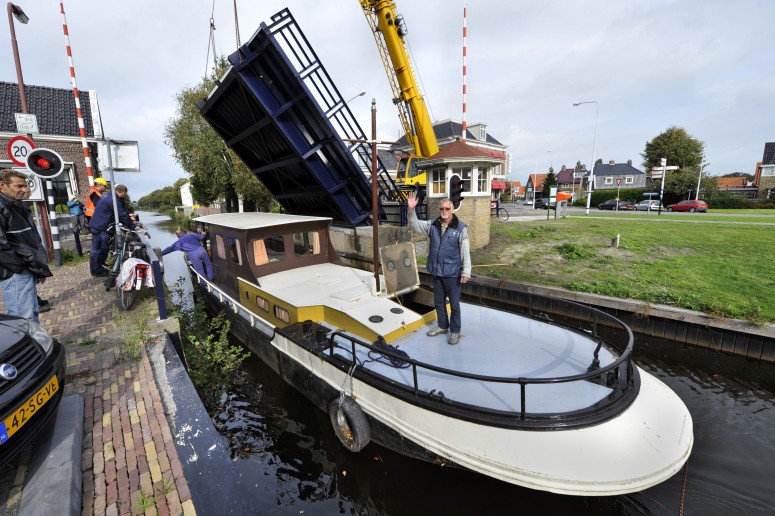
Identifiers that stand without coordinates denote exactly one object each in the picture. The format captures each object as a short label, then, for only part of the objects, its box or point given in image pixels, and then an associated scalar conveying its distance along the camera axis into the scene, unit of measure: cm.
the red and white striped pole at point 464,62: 1553
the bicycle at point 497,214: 1926
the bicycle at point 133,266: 594
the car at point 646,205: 3127
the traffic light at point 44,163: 708
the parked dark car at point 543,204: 3683
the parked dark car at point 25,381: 235
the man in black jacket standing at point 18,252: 390
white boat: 317
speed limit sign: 695
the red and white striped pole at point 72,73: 805
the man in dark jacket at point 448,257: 476
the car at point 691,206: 2744
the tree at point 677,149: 4147
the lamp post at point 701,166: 3164
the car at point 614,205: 3459
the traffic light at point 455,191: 538
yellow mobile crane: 1200
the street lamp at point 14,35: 890
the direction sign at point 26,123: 709
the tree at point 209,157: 1981
